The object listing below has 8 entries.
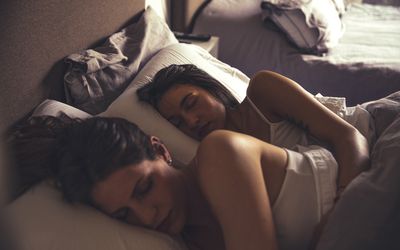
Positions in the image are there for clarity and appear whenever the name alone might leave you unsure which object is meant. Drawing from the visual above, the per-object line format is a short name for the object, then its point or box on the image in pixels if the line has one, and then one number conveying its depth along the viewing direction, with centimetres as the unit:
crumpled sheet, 68
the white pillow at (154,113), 107
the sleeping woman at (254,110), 102
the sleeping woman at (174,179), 75
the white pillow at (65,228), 74
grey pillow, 110
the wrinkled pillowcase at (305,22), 185
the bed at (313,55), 174
